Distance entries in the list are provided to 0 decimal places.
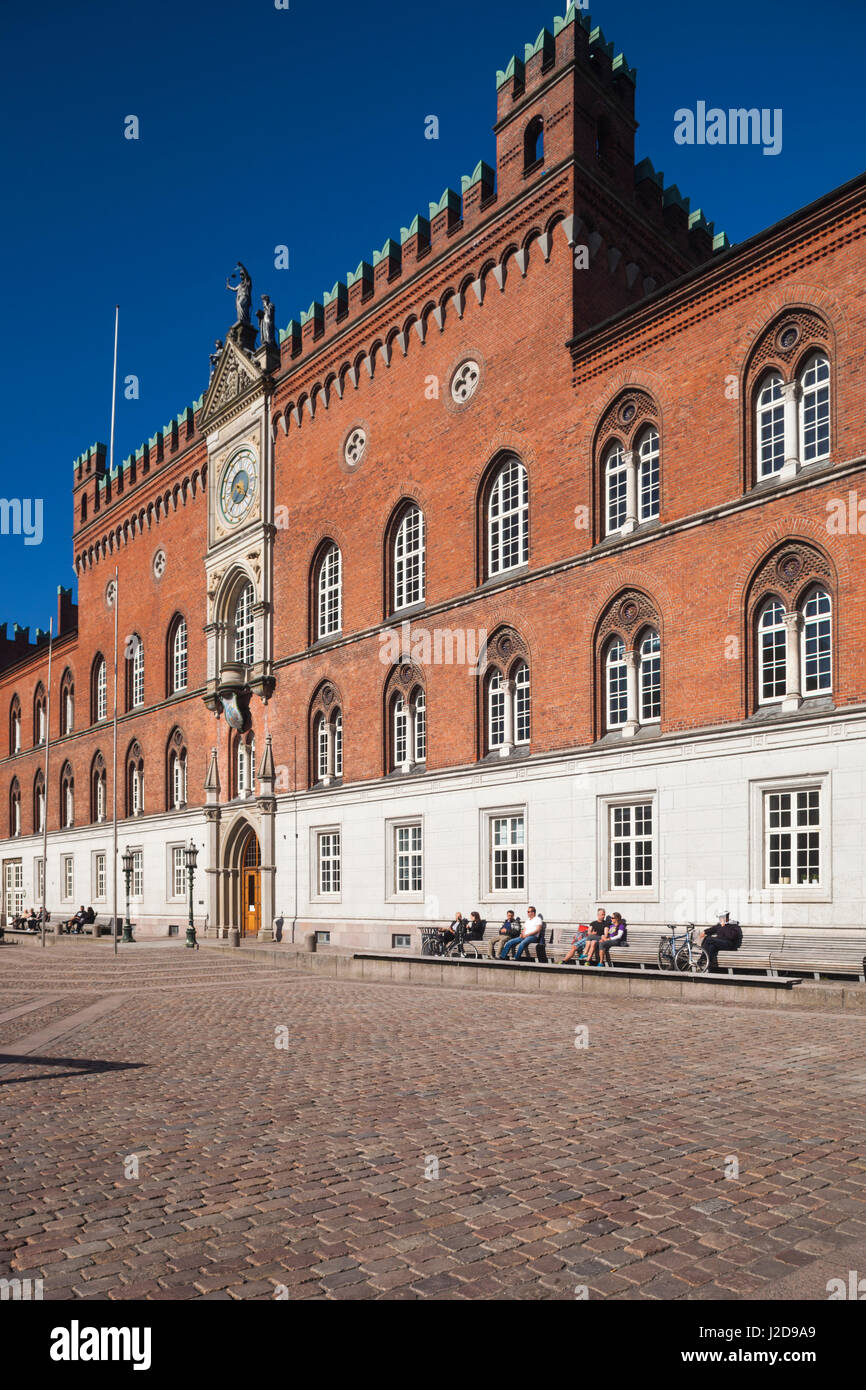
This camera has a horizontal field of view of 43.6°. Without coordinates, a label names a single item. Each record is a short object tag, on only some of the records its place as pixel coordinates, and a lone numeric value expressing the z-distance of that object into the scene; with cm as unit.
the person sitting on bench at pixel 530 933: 2331
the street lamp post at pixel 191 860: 3688
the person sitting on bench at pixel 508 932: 2456
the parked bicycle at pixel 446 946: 2652
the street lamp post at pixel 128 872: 4066
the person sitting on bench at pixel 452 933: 2670
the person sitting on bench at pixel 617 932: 2289
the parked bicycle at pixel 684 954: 2081
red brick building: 2112
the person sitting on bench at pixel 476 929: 2675
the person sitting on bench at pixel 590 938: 2242
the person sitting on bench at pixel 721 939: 2059
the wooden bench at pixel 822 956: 1919
